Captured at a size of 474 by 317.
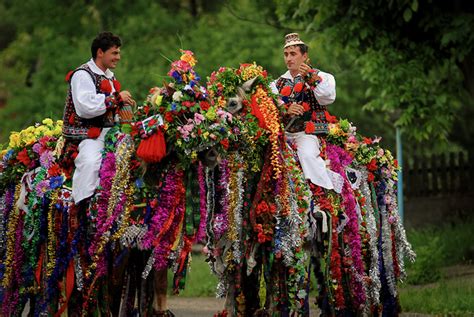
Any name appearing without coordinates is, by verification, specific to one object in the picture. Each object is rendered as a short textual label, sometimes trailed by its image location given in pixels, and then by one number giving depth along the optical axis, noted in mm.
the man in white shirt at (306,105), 20203
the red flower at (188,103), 17877
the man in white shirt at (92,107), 18922
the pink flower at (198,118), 17734
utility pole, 33062
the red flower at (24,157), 21109
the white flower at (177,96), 17923
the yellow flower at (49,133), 21264
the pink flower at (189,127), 17625
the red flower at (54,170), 19672
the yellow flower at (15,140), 21516
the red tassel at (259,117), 18875
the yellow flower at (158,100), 18031
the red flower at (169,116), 17812
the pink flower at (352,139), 21875
